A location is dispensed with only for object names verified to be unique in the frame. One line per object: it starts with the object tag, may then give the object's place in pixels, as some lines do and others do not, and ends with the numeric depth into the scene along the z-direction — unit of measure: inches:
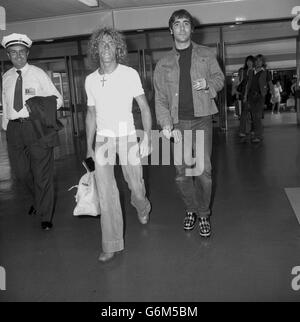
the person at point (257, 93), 294.2
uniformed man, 140.6
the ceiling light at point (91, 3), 307.2
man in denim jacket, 120.3
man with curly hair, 111.7
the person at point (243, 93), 304.8
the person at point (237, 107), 454.3
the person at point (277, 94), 644.1
